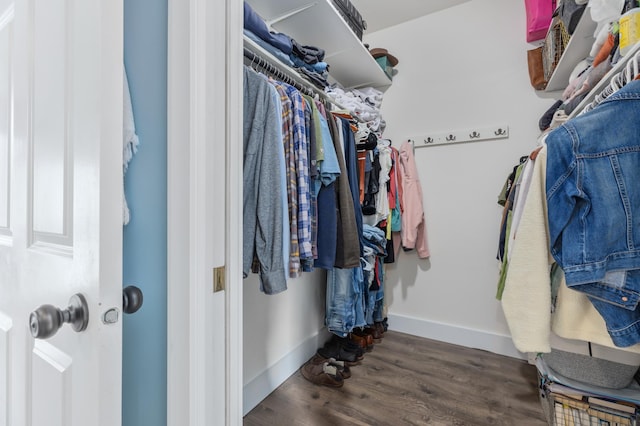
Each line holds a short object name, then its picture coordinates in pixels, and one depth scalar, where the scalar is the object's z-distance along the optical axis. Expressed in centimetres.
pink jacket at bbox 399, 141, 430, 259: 232
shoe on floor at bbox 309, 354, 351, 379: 177
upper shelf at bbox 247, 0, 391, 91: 156
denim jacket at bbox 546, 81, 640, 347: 69
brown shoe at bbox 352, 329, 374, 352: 214
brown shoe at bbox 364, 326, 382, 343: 227
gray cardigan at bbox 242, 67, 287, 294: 103
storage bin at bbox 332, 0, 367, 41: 175
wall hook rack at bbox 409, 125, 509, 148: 213
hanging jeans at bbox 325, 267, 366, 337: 190
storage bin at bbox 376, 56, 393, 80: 239
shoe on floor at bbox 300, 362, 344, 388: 167
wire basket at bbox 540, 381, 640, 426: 110
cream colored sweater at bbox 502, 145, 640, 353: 80
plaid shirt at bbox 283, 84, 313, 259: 115
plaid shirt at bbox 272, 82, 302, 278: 112
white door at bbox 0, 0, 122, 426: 46
